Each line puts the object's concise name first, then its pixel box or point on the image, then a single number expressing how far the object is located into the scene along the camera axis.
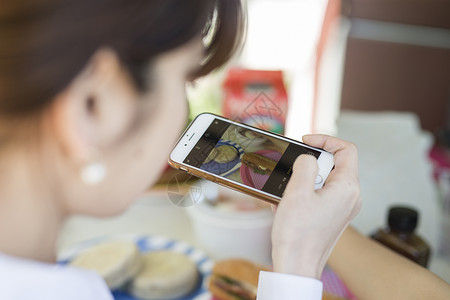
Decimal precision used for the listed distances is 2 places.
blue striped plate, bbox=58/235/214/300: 0.63
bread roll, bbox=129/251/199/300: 0.61
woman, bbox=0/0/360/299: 0.27
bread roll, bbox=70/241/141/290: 0.60
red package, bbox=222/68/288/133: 0.74
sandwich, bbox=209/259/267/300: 0.60
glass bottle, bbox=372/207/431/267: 0.60
